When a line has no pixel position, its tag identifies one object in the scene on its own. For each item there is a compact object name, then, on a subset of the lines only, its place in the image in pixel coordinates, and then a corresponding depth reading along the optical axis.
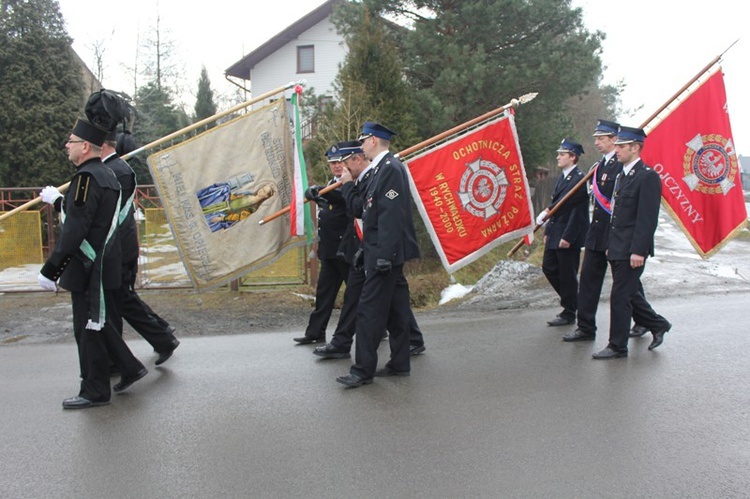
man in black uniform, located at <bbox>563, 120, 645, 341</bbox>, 6.16
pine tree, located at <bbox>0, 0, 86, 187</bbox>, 19.28
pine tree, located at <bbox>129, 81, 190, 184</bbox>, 26.85
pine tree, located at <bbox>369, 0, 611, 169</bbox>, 15.09
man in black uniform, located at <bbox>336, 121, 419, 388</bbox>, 5.02
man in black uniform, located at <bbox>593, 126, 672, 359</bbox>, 5.59
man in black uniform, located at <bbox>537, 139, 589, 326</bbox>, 6.93
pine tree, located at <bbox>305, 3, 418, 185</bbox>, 12.10
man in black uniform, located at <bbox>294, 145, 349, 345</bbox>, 6.30
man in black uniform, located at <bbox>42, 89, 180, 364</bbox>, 4.79
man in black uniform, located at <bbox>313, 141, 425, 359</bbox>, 5.59
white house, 32.38
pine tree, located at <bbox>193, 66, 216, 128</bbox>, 35.41
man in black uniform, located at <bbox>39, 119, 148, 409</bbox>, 4.51
